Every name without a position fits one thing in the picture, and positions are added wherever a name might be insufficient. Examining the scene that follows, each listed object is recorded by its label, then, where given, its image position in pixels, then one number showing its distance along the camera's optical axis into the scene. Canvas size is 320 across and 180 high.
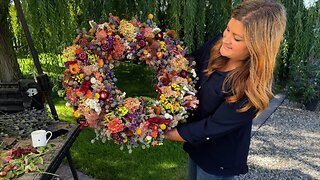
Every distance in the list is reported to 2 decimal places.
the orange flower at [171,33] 1.99
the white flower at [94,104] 1.56
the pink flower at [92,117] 1.57
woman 1.47
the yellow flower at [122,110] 1.61
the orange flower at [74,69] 1.66
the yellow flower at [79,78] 1.66
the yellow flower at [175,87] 1.73
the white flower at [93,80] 1.63
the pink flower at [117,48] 1.80
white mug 1.80
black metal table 1.60
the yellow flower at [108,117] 1.60
